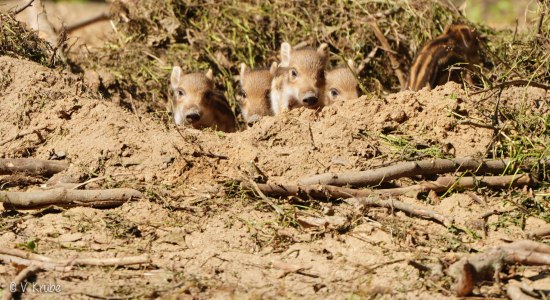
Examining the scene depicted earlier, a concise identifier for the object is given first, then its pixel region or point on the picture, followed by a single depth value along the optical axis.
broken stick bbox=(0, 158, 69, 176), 10.20
